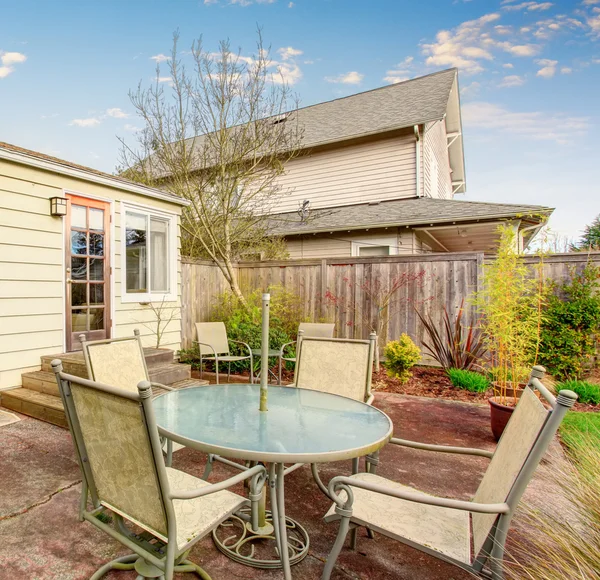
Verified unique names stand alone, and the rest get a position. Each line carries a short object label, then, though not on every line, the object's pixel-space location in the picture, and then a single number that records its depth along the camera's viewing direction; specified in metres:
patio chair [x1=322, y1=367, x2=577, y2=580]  1.21
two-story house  8.13
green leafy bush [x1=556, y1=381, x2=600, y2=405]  4.34
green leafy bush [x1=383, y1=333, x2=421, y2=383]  5.00
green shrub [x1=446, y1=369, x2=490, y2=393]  4.96
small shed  4.26
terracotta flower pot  3.23
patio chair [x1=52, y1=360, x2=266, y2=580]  1.22
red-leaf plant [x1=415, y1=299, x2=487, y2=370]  5.45
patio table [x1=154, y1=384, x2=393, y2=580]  1.54
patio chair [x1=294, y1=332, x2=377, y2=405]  2.76
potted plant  3.50
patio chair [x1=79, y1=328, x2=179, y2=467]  2.46
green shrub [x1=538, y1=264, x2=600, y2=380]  5.02
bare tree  6.98
